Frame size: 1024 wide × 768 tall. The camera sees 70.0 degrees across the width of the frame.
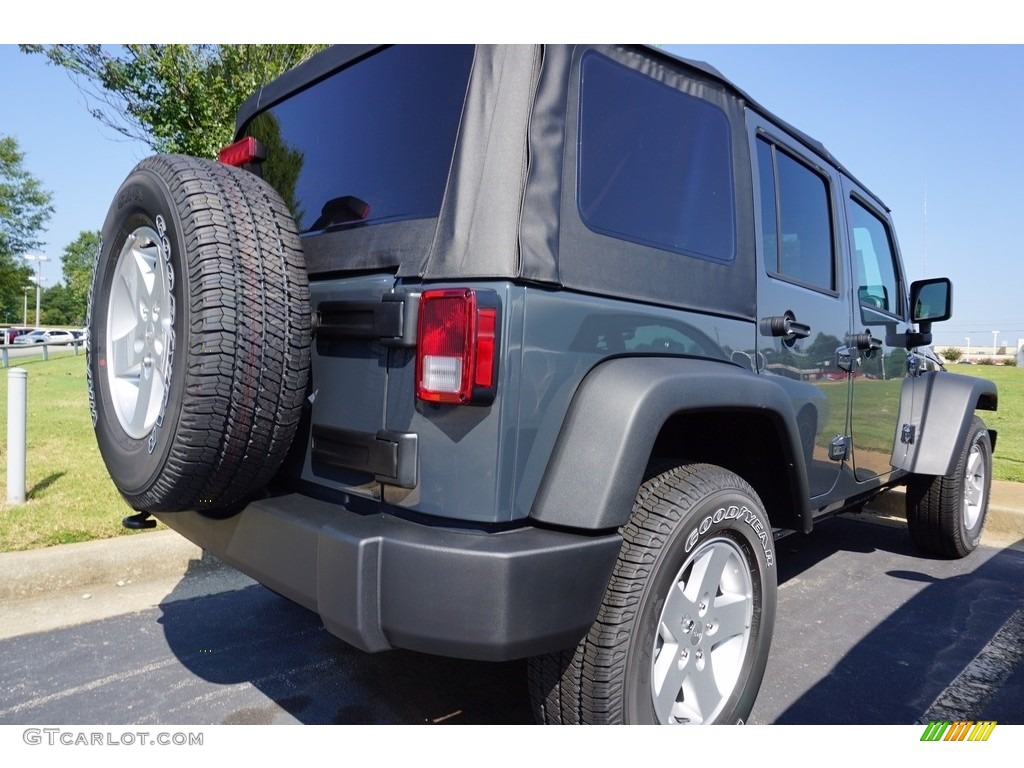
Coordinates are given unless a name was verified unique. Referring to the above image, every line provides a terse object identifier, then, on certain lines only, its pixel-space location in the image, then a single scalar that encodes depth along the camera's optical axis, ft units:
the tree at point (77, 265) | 183.42
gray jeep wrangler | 5.38
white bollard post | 13.33
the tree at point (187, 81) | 21.03
